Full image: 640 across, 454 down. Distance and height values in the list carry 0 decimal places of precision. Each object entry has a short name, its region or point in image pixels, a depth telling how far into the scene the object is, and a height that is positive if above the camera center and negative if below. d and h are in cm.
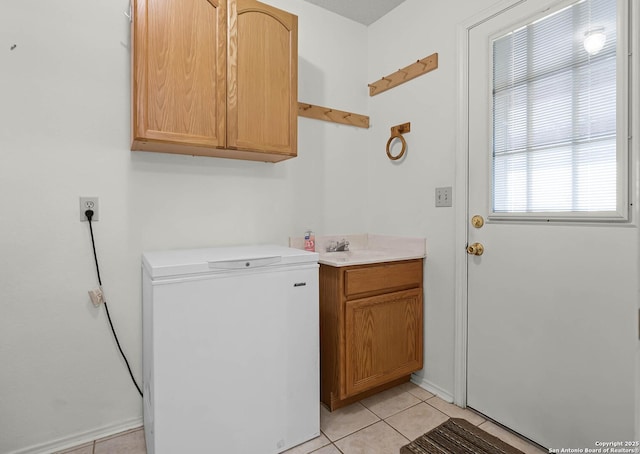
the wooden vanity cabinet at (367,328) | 187 -61
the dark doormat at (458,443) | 160 -107
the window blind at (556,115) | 142 +51
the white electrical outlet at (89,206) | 167 +9
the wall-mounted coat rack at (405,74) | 214 +103
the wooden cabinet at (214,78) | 153 +72
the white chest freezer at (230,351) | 134 -55
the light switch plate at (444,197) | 203 +16
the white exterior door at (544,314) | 140 -42
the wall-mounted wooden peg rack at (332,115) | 233 +79
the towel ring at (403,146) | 230 +53
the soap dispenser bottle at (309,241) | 228 -12
